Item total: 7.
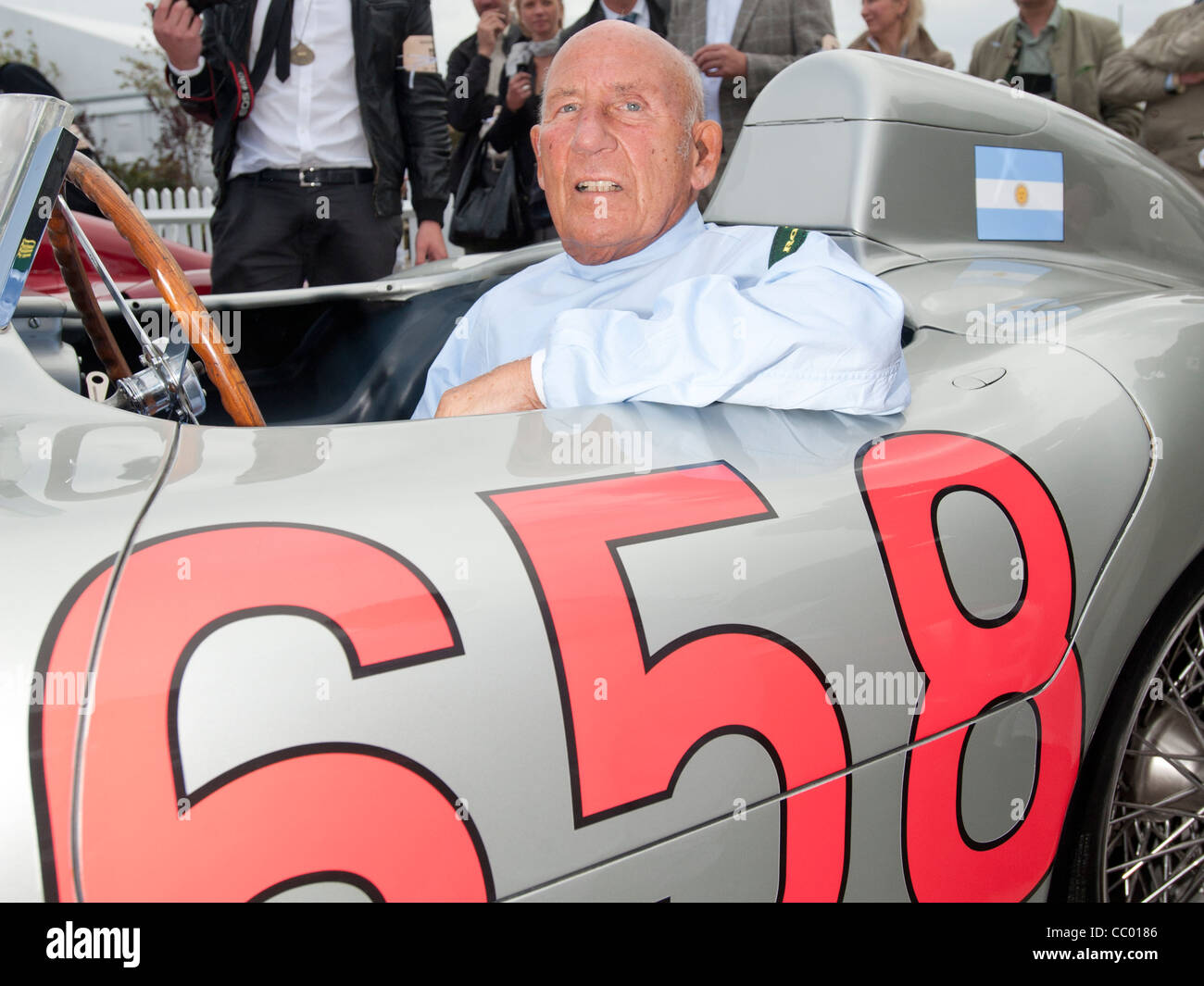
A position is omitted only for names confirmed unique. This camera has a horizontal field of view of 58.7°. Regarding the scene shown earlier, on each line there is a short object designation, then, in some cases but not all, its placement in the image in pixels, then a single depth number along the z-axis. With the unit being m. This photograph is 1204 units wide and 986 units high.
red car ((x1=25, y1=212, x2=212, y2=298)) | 3.38
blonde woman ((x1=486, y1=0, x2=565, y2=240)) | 3.58
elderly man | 1.20
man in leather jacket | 3.08
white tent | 14.08
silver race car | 0.76
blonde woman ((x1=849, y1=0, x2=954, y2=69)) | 3.31
